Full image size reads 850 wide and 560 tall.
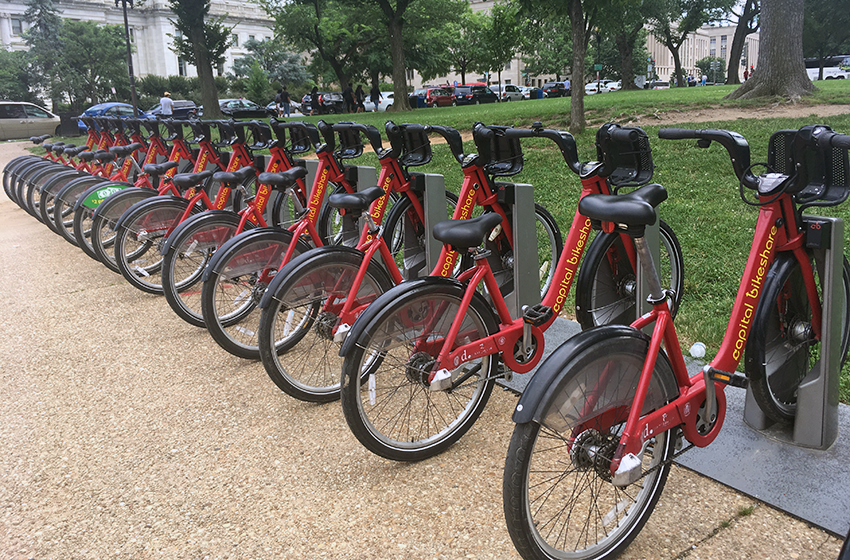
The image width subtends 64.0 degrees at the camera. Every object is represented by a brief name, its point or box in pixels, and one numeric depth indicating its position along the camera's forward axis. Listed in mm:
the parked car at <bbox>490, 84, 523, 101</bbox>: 50438
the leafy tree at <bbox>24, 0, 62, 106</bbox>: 46906
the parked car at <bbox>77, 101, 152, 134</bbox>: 29781
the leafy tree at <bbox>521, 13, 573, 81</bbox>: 57938
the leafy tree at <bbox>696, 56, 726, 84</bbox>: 72931
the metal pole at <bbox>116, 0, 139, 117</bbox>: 18766
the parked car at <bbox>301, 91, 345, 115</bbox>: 38406
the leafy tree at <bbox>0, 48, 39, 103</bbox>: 45562
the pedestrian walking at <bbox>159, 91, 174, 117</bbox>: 23172
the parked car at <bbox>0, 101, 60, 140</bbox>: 30031
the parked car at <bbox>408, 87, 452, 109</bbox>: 41062
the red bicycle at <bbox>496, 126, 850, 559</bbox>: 2189
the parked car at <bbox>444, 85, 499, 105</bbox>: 39500
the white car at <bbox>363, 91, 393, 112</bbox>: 38469
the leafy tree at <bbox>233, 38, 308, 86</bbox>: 57250
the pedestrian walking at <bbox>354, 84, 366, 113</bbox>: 35844
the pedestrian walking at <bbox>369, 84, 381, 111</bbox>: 37125
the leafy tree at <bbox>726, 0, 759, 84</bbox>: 36844
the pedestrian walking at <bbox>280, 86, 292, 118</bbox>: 34312
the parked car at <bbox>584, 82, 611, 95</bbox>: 52672
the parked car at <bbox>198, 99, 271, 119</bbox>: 34375
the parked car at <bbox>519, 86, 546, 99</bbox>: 52906
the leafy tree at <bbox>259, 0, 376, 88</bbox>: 32281
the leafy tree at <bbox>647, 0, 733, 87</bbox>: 40406
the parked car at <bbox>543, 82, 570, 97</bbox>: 51156
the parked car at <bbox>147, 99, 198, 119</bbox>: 34162
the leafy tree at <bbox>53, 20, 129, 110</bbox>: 47219
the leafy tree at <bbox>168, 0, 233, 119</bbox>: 24344
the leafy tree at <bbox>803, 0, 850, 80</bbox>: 46188
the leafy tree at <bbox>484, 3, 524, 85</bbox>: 39719
